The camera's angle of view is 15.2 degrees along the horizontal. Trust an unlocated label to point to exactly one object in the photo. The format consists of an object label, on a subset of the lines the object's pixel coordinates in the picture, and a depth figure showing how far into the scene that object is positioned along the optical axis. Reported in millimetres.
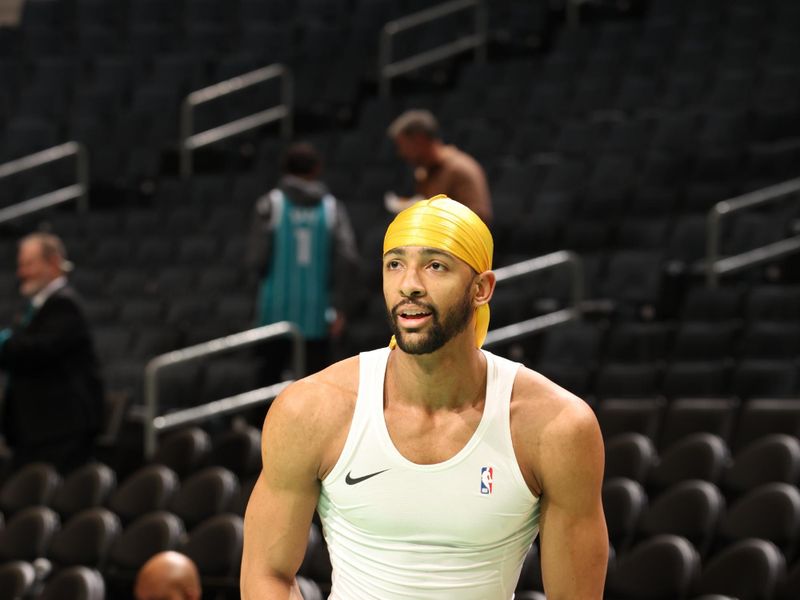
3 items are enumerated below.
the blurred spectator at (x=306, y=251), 14065
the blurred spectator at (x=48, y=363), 13043
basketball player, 4779
